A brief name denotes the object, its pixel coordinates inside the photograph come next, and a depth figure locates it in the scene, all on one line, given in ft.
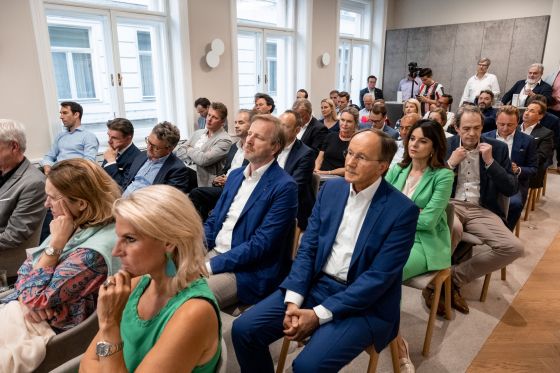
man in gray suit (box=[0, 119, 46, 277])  7.02
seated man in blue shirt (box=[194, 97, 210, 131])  18.11
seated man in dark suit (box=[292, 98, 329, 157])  13.46
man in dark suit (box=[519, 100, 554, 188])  12.45
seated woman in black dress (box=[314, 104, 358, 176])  12.13
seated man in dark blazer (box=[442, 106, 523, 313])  7.92
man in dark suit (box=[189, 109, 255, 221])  10.62
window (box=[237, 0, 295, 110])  22.31
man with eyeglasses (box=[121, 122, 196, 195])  9.09
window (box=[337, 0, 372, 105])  28.60
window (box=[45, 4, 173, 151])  15.79
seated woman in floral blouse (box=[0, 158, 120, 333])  4.28
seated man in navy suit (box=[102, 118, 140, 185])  10.37
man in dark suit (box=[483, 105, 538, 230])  10.41
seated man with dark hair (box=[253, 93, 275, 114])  15.25
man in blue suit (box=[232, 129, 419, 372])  5.12
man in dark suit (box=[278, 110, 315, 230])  9.52
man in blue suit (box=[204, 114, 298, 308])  6.16
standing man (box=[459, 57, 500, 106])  21.76
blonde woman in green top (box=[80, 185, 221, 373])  3.22
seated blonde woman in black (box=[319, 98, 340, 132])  15.62
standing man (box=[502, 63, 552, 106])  19.76
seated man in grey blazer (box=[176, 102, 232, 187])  11.63
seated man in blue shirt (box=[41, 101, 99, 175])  13.29
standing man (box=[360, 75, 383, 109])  26.60
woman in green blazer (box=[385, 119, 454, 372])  6.67
